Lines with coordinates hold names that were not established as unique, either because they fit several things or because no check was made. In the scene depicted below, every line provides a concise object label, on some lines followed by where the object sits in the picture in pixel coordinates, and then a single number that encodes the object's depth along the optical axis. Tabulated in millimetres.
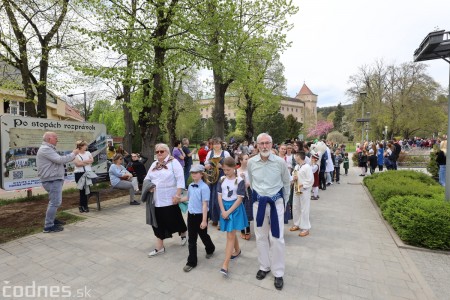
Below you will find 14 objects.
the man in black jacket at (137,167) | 9086
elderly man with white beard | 3604
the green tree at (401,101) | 34688
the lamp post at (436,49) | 5293
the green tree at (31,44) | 10875
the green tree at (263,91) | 23781
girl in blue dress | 3848
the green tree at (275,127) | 42844
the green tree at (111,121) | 48231
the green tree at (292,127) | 48438
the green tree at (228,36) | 10398
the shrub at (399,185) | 6969
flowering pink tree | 59125
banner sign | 7039
